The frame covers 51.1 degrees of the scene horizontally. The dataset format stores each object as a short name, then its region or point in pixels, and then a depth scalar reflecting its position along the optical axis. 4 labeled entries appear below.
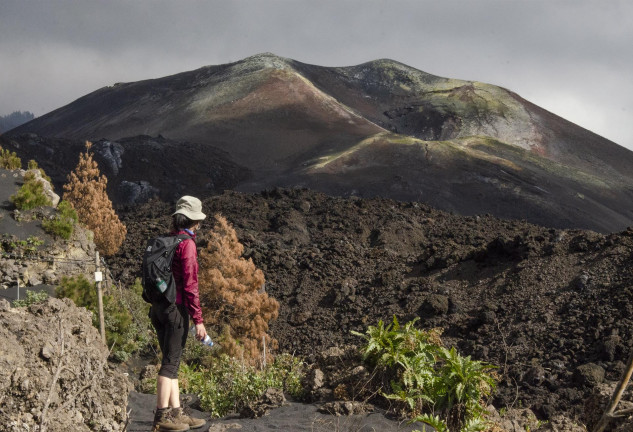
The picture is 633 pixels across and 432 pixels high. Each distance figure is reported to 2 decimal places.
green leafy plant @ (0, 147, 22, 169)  17.58
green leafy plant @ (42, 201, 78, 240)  13.95
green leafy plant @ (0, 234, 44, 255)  13.30
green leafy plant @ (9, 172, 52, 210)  14.39
